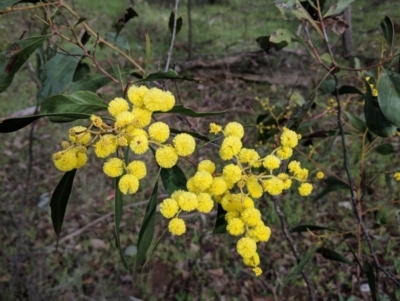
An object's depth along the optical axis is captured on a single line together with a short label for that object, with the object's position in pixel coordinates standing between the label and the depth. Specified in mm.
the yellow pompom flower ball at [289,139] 176
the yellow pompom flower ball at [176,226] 165
